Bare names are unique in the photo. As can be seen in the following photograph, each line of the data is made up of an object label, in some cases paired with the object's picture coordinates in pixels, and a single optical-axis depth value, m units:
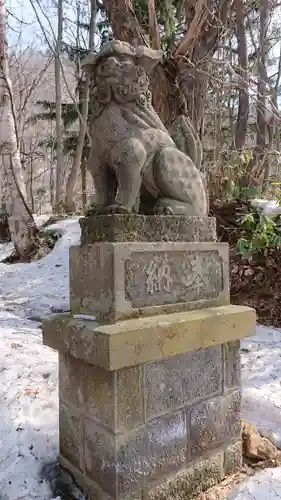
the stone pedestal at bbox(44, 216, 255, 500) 1.61
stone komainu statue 1.75
